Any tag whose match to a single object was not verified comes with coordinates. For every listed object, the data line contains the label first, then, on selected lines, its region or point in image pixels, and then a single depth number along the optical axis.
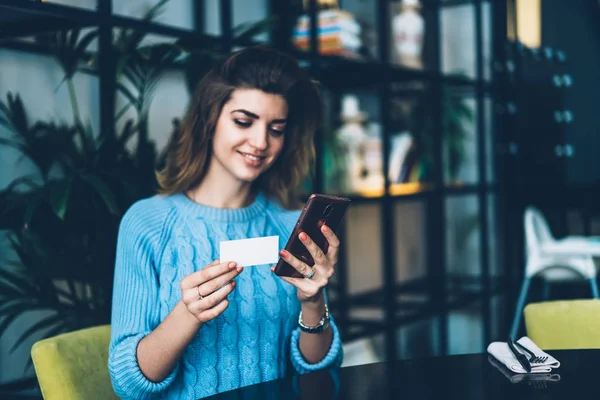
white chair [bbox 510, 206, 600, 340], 4.14
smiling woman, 1.49
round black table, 1.20
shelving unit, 2.37
